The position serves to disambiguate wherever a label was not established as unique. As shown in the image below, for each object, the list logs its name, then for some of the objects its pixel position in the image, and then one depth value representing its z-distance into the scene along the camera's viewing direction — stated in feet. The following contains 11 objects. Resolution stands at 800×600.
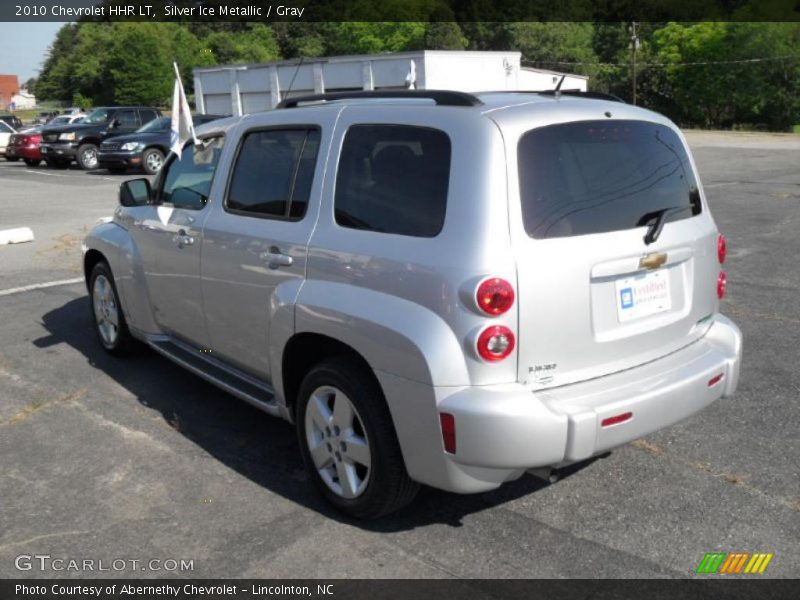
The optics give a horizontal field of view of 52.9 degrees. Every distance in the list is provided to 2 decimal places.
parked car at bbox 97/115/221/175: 71.26
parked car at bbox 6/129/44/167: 87.81
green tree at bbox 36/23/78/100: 368.89
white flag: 16.81
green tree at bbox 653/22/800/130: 235.40
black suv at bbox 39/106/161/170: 80.69
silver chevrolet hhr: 10.28
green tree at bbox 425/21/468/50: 334.44
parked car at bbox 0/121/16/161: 101.09
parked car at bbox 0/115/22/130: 113.62
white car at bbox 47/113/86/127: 97.92
